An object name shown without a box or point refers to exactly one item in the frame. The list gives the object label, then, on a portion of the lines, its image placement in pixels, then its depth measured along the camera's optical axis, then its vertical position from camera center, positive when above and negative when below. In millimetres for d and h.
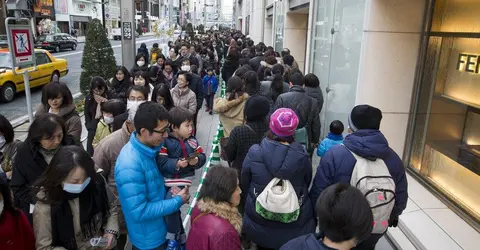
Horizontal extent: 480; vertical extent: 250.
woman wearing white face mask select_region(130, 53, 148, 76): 9094 -649
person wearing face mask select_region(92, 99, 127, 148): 4508 -950
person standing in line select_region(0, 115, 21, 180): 3586 -1097
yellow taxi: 12711 -1536
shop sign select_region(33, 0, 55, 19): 43297 +2753
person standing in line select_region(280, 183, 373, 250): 1789 -831
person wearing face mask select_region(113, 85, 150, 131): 4977 -799
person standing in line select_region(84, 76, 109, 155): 5537 -946
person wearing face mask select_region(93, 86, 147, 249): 3529 -1097
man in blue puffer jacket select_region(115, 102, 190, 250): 2652 -1025
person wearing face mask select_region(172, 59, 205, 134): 7559 -979
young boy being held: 3033 -1061
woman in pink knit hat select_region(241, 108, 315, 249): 2986 -1071
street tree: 11984 -660
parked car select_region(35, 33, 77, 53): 32219 -792
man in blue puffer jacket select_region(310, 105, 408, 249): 2973 -899
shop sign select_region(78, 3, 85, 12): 56188 +3891
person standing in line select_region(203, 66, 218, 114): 10515 -1251
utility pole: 12344 +253
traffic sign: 5617 -191
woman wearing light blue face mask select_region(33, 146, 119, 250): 2479 -1124
